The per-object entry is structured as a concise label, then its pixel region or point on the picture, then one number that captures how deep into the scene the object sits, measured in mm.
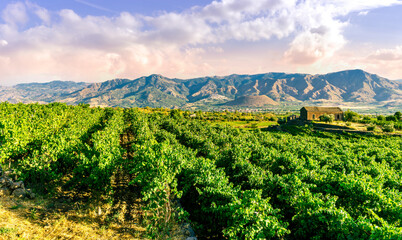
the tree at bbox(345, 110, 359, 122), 101925
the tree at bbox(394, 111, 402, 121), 99044
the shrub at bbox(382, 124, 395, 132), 72125
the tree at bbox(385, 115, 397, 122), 97762
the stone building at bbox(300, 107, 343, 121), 111500
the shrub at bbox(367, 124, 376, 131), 73325
